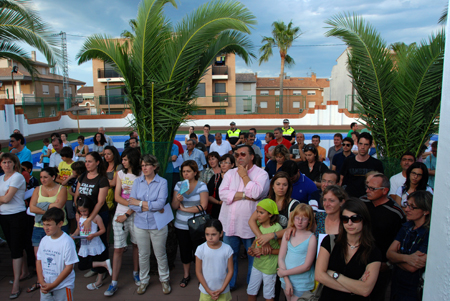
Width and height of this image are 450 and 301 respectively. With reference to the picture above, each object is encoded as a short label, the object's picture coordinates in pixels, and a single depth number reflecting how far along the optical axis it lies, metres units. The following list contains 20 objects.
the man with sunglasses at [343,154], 5.87
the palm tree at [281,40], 35.25
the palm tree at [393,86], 5.09
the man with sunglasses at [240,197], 3.67
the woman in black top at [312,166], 5.11
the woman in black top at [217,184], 4.61
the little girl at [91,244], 4.00
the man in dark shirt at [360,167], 4.58
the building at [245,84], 47.25
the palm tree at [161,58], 4.76
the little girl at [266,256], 3.23
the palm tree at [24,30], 5.47
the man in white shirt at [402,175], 4.35
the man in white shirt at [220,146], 8.06
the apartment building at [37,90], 27.22
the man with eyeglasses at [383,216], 3.01
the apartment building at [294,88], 52.12
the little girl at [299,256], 2.87
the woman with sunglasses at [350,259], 2.36
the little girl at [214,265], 3.14
